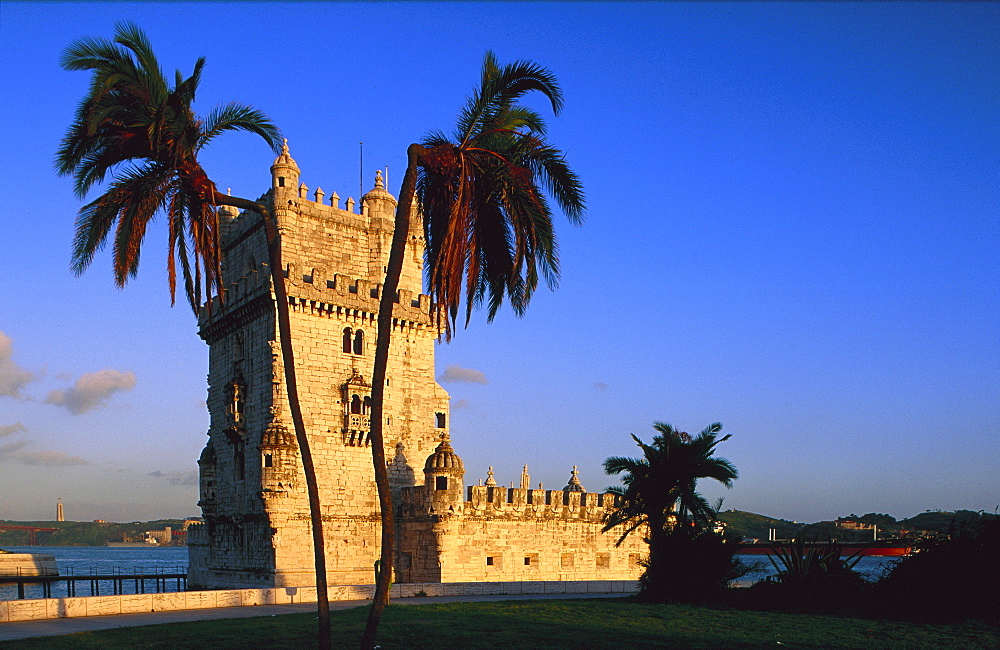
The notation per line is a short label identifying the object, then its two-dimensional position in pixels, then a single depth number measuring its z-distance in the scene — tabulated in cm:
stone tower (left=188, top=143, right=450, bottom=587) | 3738
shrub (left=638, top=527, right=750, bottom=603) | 2838
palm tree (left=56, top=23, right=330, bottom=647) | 1675
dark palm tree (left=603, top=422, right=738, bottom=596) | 3144
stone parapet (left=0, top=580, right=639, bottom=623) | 2419
